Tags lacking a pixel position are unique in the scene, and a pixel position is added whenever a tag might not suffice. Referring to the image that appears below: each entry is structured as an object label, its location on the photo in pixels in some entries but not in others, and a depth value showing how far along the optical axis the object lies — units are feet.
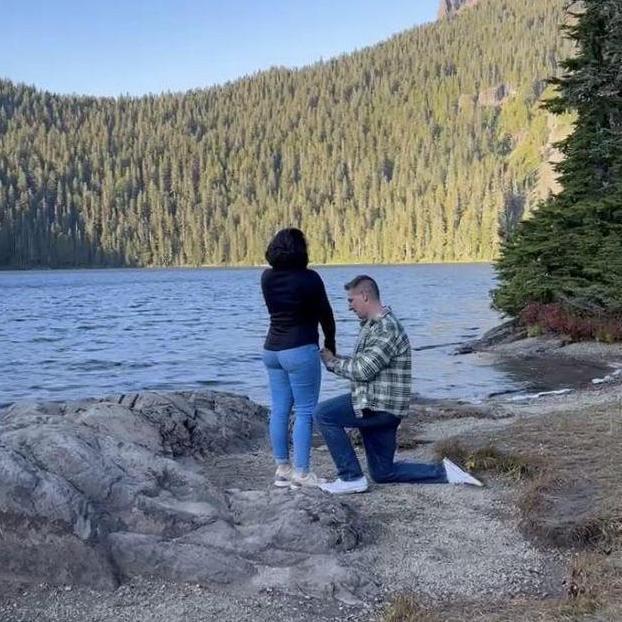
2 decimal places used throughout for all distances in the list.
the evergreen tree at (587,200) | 68.03
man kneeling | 23.32
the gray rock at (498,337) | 80.69
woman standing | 23.04
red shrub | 69.95
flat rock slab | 17.10
